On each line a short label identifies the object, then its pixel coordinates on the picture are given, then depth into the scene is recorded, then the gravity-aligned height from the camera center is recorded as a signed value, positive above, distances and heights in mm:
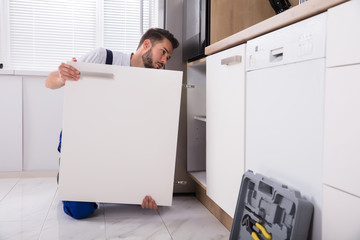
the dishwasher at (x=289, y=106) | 841 +14
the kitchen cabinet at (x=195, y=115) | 2029 -33
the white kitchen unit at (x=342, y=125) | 709 -31
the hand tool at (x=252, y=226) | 957 -351
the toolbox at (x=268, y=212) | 849 -287
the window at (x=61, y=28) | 2867 +695
